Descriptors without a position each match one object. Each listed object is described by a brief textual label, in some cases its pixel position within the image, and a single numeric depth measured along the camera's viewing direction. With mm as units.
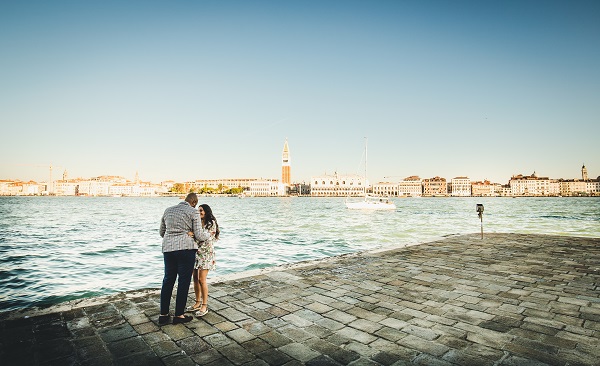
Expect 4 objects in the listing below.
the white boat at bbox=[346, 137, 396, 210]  50594
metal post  10717
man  3963
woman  4352
